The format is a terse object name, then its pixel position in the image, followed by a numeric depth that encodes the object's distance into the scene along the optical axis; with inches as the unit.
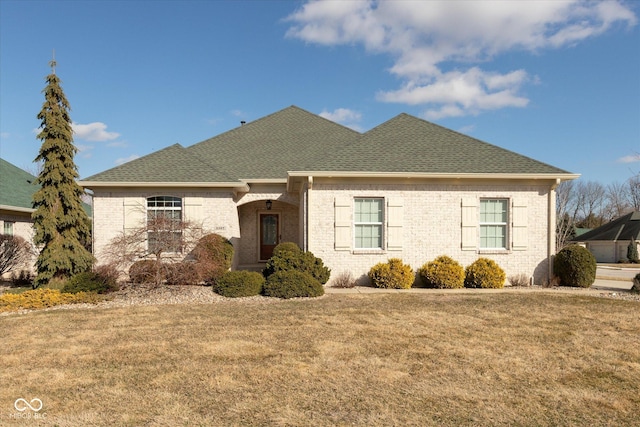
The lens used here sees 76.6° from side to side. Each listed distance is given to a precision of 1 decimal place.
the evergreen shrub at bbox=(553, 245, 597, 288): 494.0
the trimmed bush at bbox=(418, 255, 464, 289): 482.9
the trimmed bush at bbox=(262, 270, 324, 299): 422.6
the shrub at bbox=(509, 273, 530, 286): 510.3
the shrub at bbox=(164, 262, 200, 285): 436.8
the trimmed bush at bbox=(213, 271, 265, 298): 427.8
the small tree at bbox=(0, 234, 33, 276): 522.4
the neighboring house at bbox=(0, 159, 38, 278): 597.9
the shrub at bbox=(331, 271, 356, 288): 492.4
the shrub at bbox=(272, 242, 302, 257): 464.7
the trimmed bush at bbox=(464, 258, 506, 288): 488.1
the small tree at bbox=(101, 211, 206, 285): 439.5
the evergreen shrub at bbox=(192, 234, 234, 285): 446.3
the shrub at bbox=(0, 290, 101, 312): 376.5
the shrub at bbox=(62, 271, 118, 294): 424.2
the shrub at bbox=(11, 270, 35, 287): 560.8
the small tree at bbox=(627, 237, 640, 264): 1249.4
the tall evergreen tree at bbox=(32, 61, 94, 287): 466.3
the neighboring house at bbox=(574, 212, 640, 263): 1327.5
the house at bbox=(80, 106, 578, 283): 501.4
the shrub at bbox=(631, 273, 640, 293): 455.5
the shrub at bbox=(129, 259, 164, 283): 440.3
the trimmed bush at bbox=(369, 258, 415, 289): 480.1
